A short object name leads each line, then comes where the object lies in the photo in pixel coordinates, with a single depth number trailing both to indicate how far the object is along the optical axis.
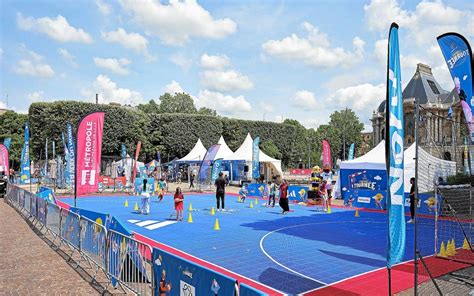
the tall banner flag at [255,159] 34.37
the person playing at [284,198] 18.06
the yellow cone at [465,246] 10.64
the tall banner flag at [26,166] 30.04
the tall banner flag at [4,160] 27.66
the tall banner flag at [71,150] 24.03
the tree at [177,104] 88.81
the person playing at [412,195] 14.39
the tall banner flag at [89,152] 13.74
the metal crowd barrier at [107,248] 6.31
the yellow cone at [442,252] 9.80
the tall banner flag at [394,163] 5.56
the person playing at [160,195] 23.44
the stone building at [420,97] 59.59
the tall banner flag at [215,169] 32.12
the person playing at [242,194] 23.97
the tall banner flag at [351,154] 32.46
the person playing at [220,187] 18.31
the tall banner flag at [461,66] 9.49
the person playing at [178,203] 15.20
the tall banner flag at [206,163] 30.98
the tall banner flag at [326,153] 28.67
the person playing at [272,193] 21.22
